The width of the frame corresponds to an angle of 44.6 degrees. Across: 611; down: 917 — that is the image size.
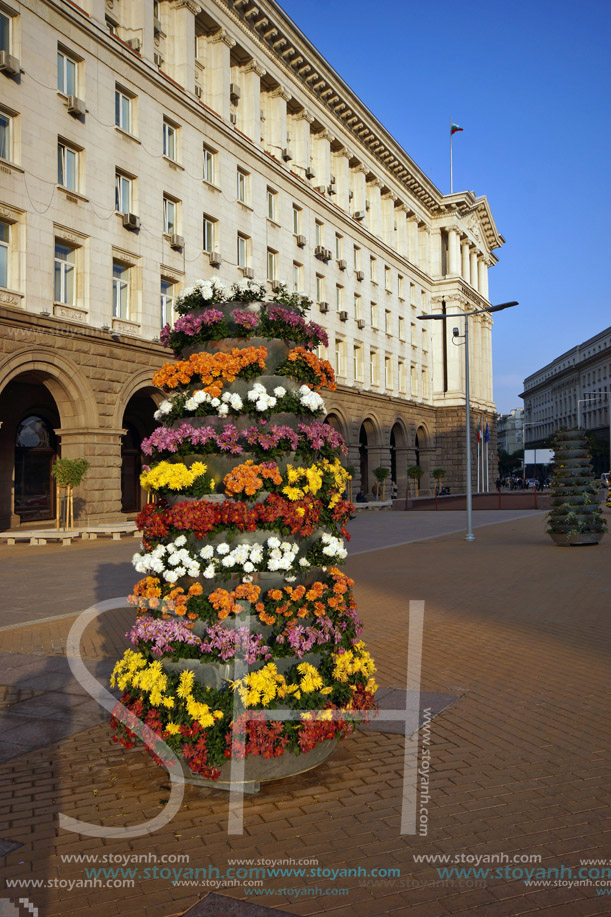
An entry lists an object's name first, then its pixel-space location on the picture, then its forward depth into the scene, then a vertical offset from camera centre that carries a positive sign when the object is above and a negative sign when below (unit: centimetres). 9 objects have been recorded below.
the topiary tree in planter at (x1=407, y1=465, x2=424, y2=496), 4969 +48
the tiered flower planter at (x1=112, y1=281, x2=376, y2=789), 460 -54
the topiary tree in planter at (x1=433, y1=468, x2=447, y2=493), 5400 +37
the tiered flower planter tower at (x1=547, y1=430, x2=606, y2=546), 2006 -57
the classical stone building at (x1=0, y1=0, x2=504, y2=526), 2245 +1101
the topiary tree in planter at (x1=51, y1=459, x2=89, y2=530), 2206 +25
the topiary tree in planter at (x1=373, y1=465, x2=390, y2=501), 4456 +27
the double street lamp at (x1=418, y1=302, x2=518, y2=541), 2272 -21
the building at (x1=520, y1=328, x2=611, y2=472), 10450 +1444
